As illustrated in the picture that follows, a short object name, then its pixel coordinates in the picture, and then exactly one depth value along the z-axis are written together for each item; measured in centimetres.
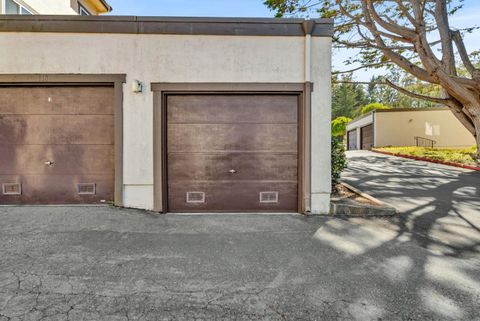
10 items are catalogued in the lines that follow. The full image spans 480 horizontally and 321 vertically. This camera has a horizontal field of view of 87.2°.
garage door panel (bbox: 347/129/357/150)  2703
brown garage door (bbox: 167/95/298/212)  495
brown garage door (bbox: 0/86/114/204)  487
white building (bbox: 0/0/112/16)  700
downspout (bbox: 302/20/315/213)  473
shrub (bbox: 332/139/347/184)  601
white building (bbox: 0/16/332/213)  474
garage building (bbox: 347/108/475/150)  1998
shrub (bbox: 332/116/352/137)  3027
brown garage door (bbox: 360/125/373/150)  2236
